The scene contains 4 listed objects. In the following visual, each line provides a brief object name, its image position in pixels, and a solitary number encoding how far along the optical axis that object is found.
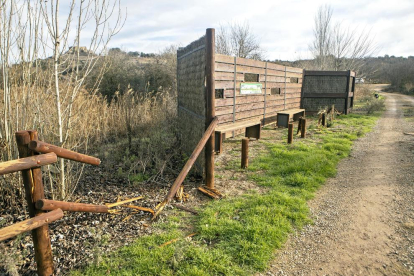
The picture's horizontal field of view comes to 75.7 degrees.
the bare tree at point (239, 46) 20.86
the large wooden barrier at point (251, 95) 6.63
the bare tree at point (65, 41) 3.13
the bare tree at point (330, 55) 21.56
